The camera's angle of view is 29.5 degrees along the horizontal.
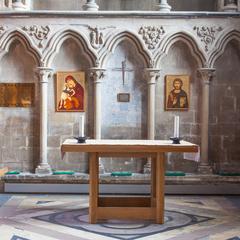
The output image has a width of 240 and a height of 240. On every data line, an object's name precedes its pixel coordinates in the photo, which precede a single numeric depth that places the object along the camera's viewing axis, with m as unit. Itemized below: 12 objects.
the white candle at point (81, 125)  5.54
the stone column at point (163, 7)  7.83
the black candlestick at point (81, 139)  5.43
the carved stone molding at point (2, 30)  7.61
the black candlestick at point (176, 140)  5.43
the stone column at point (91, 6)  7.85
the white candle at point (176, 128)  5.52
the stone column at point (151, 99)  7.69
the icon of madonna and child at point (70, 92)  7.81
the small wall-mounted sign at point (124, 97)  7.86
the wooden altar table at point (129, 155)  5.11
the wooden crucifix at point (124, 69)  7.85
